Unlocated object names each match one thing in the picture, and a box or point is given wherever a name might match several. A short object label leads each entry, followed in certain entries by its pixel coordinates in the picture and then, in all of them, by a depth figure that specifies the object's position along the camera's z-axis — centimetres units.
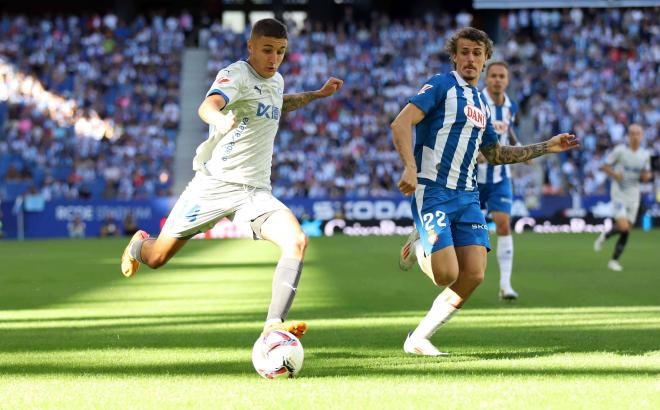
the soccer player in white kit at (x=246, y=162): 1257
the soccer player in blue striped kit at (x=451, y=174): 1312
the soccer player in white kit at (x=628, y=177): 2993
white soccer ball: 1099
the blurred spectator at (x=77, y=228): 5913
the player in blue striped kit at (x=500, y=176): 2103
